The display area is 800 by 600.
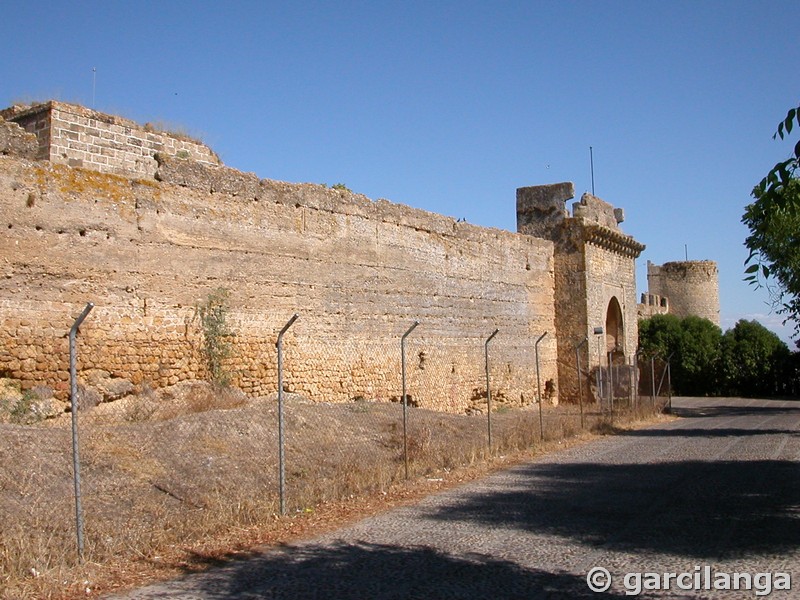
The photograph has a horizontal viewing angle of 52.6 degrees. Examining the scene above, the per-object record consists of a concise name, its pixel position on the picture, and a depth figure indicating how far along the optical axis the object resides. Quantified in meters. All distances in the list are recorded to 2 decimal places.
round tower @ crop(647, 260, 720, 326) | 50.94
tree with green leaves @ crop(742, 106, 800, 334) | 5.18
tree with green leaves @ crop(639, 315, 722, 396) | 37.47
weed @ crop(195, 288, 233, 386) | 14.03
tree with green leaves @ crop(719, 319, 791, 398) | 37.00
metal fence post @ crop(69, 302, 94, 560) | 6.30
